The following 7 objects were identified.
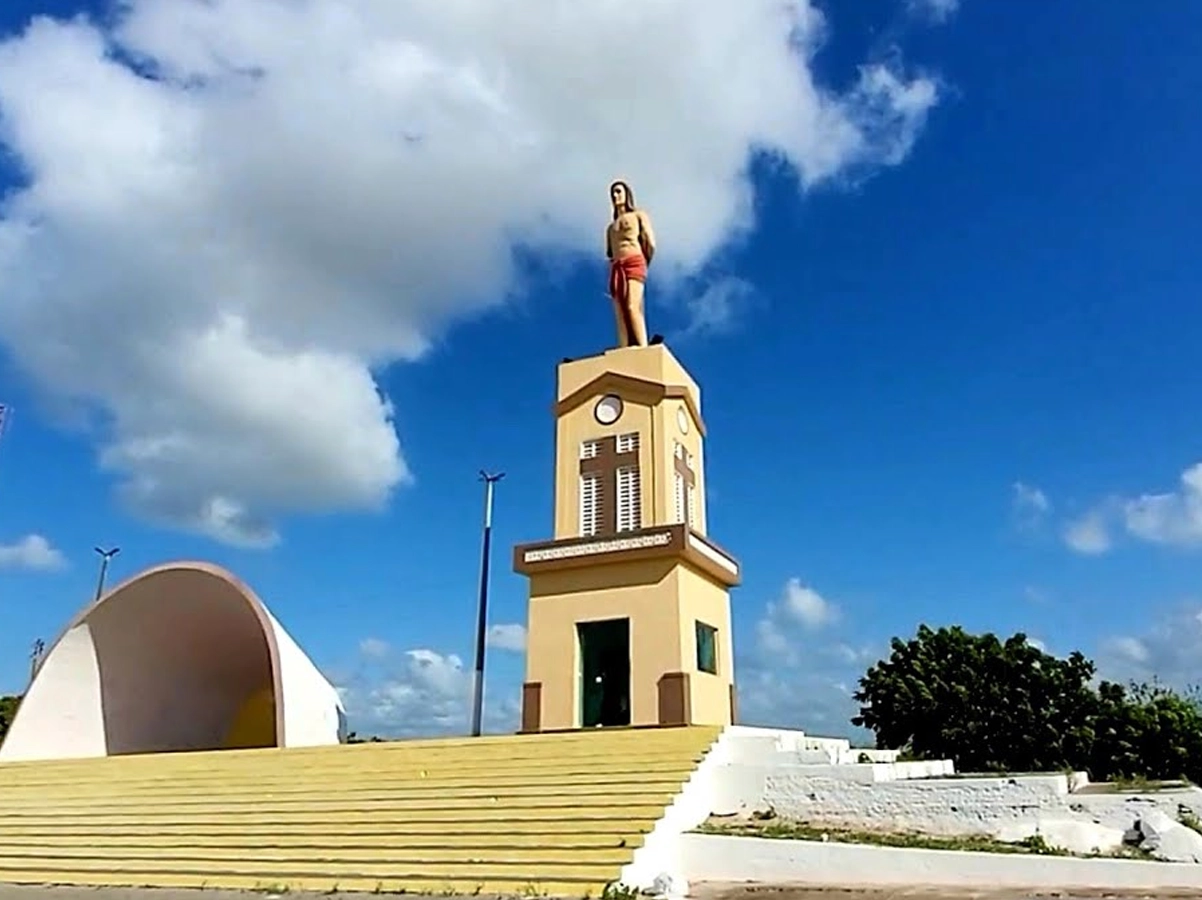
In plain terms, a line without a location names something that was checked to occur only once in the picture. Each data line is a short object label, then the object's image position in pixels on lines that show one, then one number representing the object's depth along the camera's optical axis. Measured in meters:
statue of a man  17.64
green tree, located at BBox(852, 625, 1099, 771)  20.78
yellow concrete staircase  8.91
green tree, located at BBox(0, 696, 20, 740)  35.88
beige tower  14.93
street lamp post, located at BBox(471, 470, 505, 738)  21.20
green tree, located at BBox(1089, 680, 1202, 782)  19.20
